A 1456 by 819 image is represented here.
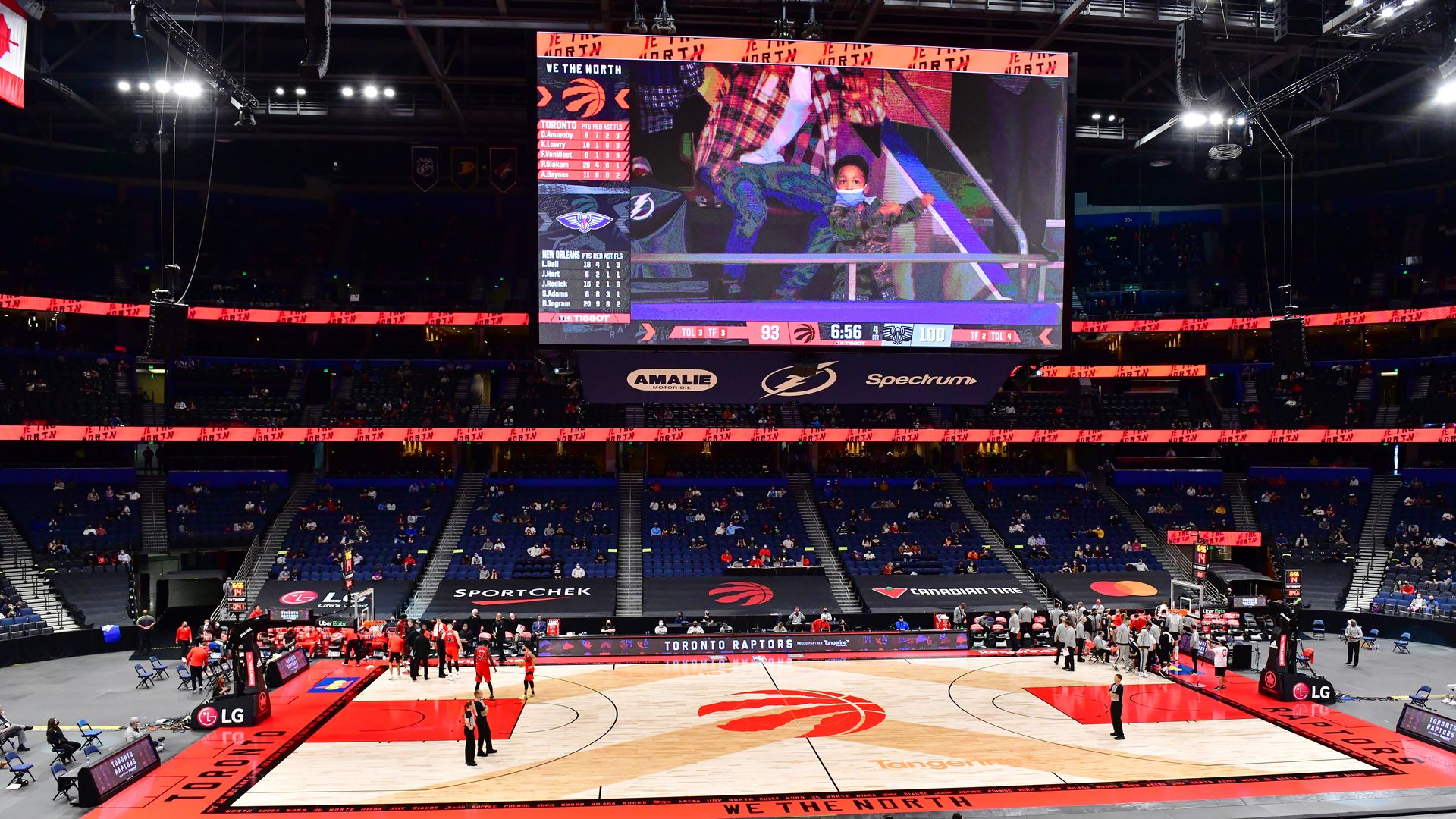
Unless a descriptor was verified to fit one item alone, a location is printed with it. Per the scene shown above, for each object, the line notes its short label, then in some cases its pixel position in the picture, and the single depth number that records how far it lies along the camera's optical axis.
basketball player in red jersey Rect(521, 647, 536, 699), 22.56
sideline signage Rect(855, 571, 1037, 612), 34.00
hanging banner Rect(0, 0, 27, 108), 16.41
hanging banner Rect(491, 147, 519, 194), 38.84
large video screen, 14.92
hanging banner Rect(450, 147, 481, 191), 38.72
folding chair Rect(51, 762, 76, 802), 16.16
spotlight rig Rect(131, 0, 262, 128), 20.20
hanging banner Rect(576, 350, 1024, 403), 15.32
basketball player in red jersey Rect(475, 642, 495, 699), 21.33
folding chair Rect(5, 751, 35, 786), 17.12
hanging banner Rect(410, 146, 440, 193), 39.34
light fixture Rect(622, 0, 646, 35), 16.58
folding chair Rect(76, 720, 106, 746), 18.67
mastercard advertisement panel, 35.38
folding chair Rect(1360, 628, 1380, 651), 30.78
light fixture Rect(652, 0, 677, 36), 17.02
